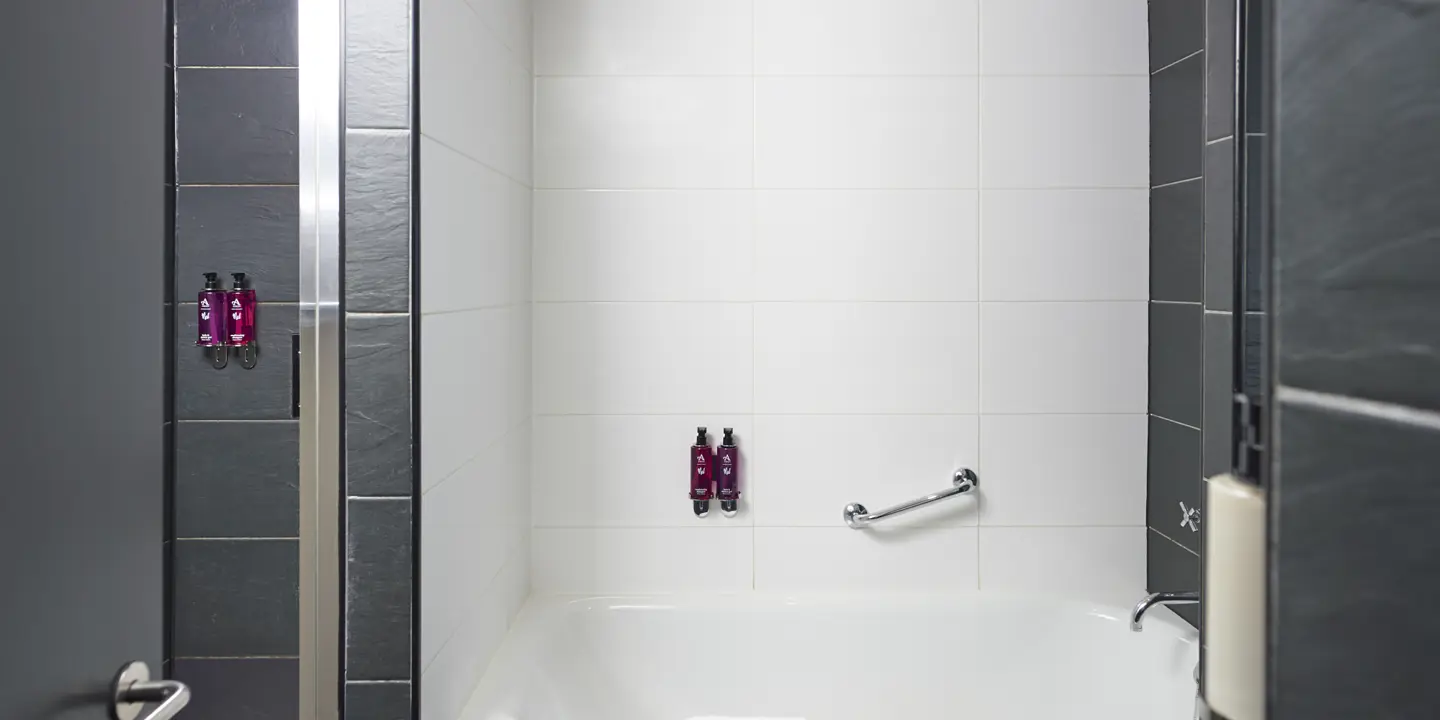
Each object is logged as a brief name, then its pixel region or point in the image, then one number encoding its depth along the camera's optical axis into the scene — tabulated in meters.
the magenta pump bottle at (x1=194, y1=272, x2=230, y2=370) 1.16
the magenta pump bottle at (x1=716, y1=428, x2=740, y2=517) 2.36
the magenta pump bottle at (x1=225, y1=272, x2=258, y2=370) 1.21
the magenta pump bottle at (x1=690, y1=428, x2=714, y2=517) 2.34
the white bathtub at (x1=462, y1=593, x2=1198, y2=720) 2.29
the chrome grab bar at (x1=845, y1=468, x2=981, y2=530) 2.34
